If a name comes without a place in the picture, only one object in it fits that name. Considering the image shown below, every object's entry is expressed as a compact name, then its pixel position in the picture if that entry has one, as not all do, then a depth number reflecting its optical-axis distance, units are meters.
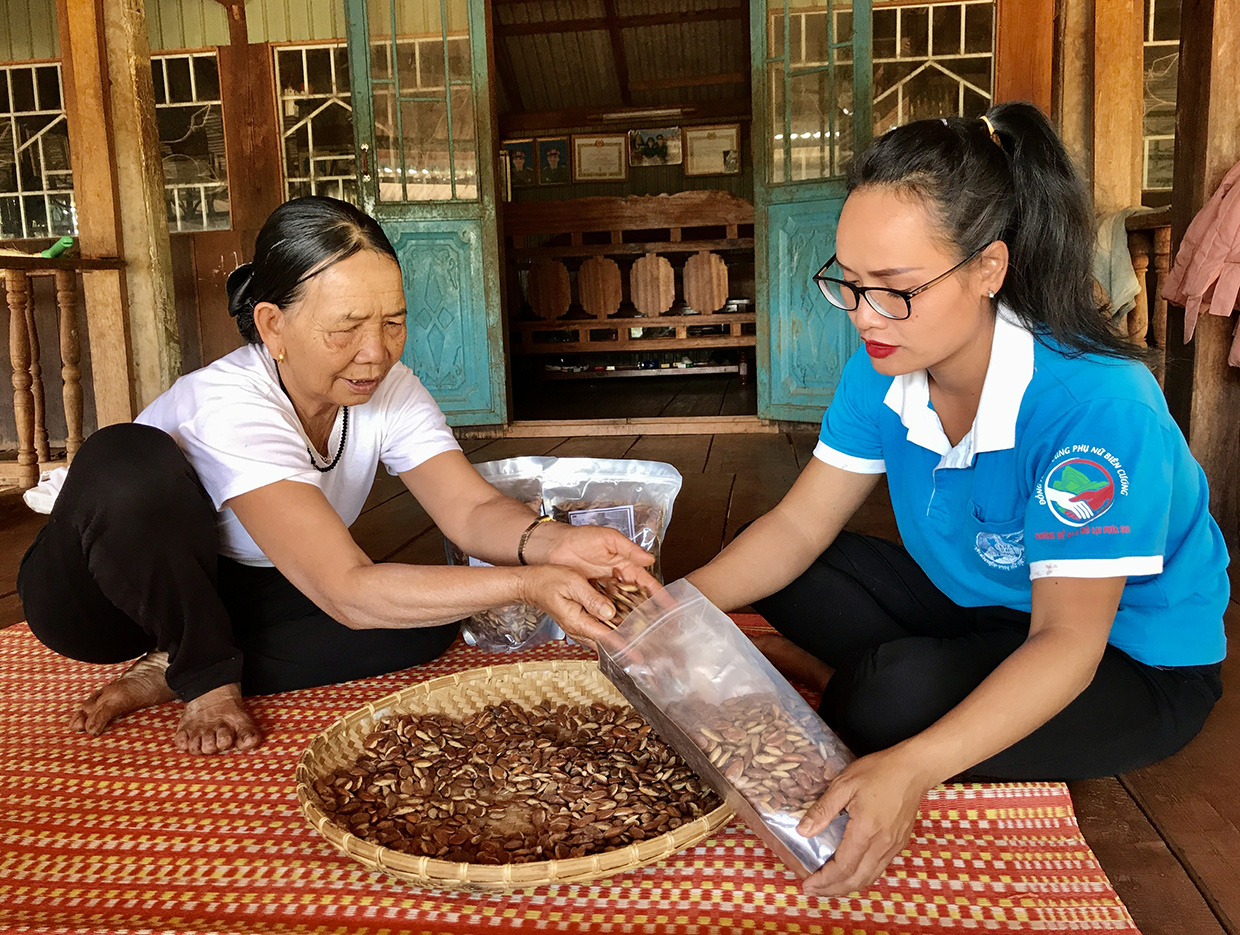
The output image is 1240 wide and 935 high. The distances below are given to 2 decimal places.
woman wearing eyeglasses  0.97
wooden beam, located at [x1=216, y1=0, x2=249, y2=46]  6.39
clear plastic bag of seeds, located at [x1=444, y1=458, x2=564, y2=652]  1.84
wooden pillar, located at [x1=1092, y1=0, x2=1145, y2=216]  3.83
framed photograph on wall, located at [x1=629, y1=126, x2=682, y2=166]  9.13
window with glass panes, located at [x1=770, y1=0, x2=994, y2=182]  6.06
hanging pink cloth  2.23
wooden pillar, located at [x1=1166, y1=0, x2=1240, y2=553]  2.38
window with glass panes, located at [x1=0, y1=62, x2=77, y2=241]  6.28
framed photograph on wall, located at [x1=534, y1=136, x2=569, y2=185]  9.34
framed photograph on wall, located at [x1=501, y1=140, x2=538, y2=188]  9.38
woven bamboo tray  0.94
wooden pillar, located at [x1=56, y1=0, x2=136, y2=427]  3.45
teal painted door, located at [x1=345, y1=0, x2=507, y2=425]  4.52
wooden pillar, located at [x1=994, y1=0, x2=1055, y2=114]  4.31
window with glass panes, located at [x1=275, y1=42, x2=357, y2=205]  6.48
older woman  1.33
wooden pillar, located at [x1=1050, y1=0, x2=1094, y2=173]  3.93
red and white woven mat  0.97
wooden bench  5.40
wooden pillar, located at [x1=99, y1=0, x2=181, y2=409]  3.56
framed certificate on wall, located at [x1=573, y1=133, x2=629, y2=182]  9.27
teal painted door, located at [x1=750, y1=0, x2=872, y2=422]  4.14
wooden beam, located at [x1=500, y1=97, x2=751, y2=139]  8.77
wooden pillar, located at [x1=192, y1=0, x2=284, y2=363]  6.30
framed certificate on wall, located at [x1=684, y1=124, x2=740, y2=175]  8.98
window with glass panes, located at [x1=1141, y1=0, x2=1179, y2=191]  6.44
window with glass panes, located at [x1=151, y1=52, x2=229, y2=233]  6.49
